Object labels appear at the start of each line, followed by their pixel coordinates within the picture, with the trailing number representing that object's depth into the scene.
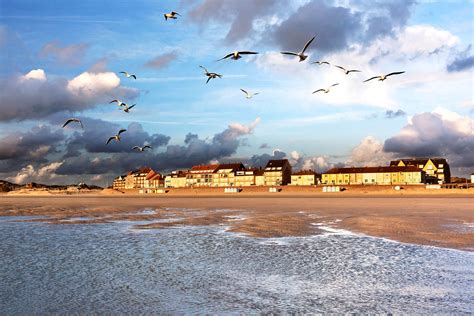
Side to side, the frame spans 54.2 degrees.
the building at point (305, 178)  139.20
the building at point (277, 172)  143.50
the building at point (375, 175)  119.09
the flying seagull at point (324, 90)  37.18
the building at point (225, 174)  153.88
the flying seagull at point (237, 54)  22.74
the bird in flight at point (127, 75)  36.26
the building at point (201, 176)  158.38
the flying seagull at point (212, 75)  31.34
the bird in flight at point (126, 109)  39.01
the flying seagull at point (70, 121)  32.69
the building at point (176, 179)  166.12
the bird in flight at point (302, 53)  24.45
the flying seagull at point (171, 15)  27.39
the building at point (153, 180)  180.88
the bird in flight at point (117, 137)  38.26
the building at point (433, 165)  137.00
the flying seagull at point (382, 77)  31.33
